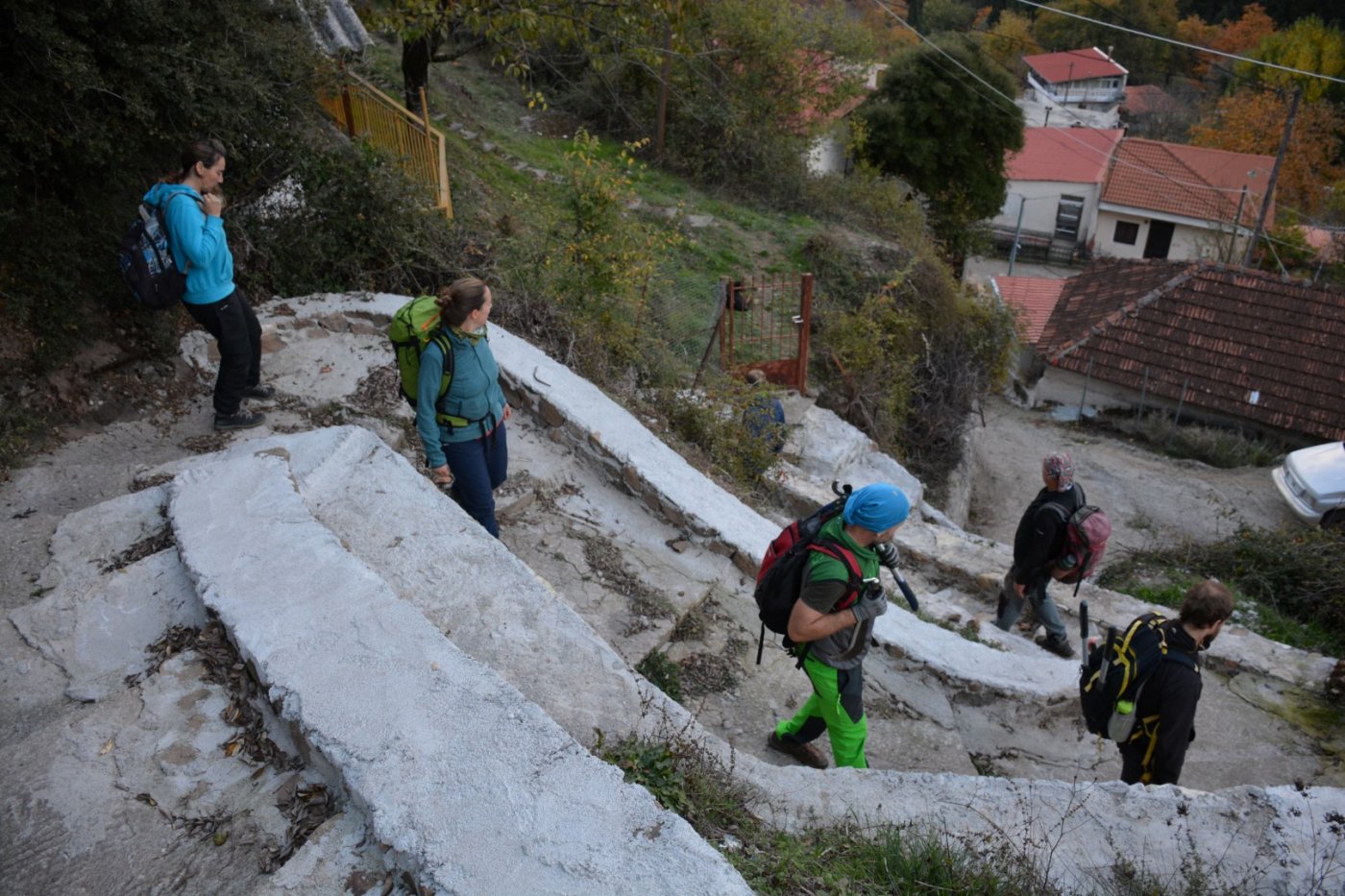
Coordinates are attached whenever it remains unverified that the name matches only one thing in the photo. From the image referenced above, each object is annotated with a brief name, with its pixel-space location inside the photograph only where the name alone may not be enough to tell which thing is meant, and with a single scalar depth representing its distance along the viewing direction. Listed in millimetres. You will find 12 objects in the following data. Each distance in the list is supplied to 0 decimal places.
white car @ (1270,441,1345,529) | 10992
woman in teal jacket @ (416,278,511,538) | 3607
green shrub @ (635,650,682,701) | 3857
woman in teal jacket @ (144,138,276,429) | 4117
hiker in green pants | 3139
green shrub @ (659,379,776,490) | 6871
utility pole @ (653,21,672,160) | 18219
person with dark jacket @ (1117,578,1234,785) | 3373
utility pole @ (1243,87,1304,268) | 19864
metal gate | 9445
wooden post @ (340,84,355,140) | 8023
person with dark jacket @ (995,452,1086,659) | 5160
